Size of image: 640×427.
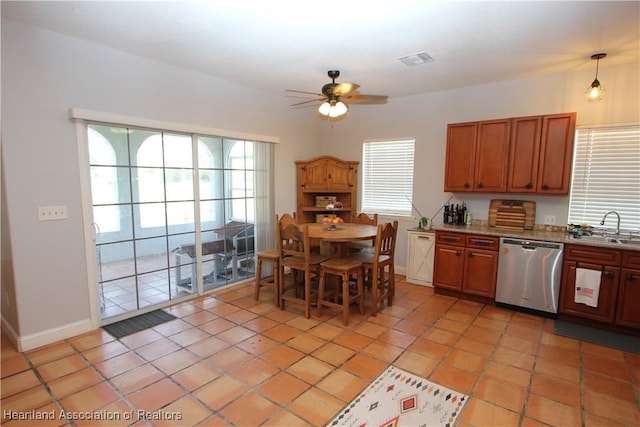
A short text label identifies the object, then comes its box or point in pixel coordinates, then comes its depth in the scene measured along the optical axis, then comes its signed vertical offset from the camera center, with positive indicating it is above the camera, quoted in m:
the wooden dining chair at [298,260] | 3.45 -0.85
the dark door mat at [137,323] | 3.14 -1.42
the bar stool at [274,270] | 3.78 -1.00
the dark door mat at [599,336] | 2.93 -1.40
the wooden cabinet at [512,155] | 3.56 +0.40
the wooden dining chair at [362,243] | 4.20 -0.76
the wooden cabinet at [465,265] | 3.78 -0.94
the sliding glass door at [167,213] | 3.24 -0.33
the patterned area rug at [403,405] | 2.01 -1.44
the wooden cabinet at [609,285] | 3.01 -0.92
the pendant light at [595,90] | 3.11 +0.96
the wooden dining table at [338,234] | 3.39 -0.52
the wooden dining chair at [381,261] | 3.44 -0.83
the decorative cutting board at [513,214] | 3.96 -0.31
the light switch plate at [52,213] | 2.79 -0.26
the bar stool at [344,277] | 3.30 -0.95
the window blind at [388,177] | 4.96 +0.17
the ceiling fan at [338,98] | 3.19 +0.93
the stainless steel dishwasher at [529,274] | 3.38 -0.92
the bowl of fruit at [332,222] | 3.92 -0.43
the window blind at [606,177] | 3.44 +0.15
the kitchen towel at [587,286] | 3.15 -0.95
